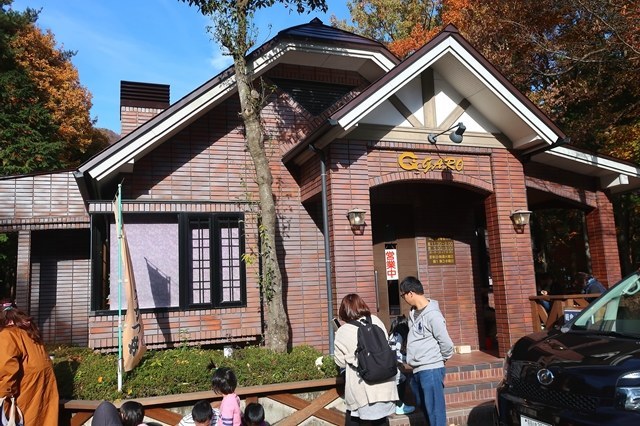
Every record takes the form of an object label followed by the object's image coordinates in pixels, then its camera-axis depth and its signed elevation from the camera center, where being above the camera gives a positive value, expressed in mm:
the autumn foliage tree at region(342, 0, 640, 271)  14828 +6776
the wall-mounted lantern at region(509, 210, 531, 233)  9297 +1051
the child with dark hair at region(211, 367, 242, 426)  5320 -1113
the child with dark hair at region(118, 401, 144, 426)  5281 -1217
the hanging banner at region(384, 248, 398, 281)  10664 +416
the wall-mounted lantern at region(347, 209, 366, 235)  8250 +1045
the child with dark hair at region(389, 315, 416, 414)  6938 -872
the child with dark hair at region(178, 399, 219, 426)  5125 -1225
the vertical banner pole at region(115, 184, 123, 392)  6829 +761
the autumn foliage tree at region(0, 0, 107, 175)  21406 +9197
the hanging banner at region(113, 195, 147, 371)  6590 -327
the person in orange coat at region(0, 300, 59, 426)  5434 -763
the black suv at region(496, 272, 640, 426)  3463 -708
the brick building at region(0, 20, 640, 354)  8469 +1705
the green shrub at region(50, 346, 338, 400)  6562 -1053
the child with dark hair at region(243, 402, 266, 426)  5387 -1309
